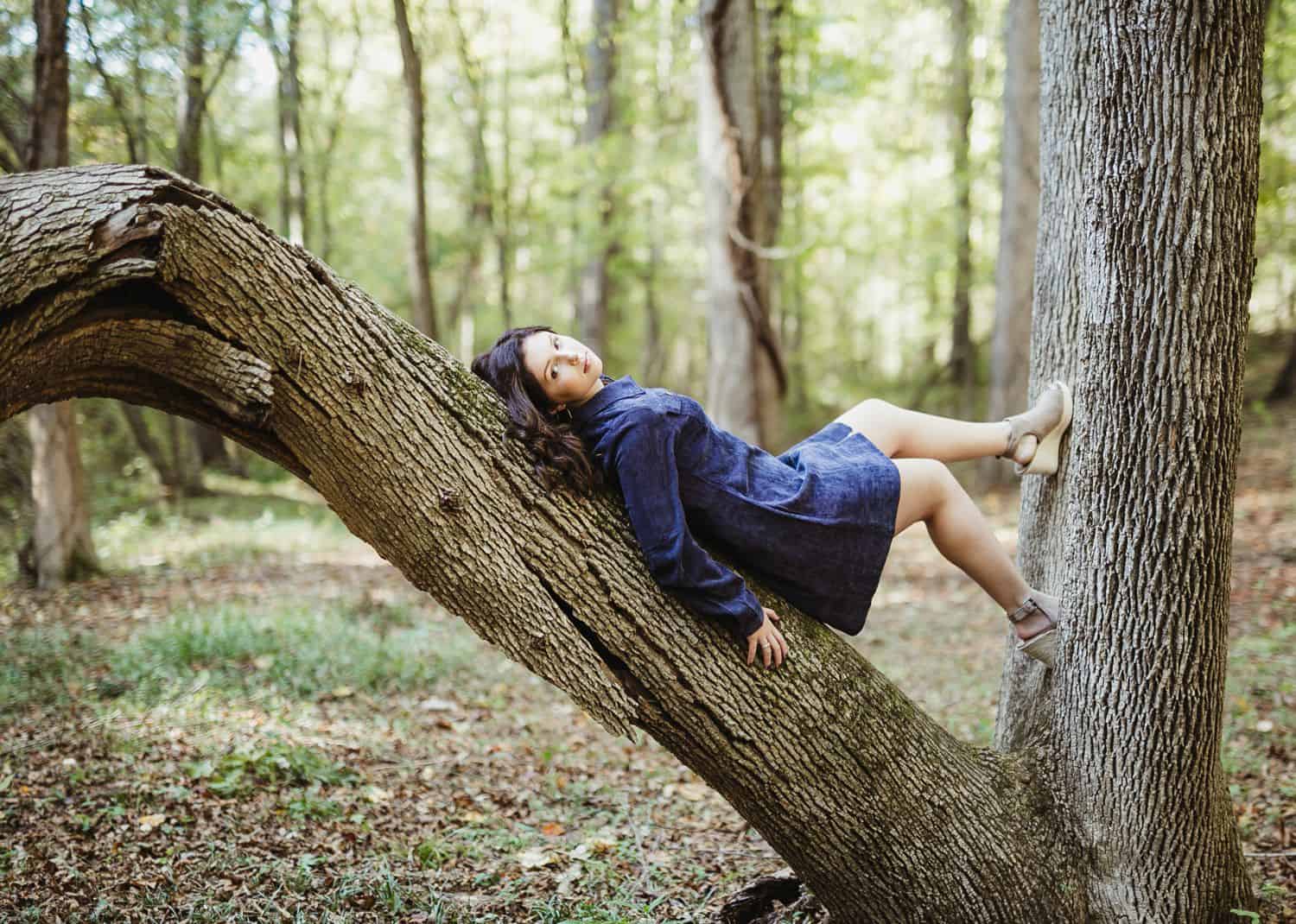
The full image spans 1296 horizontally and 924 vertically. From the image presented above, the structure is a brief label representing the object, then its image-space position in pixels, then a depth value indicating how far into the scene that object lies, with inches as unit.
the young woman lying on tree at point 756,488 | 106.2
